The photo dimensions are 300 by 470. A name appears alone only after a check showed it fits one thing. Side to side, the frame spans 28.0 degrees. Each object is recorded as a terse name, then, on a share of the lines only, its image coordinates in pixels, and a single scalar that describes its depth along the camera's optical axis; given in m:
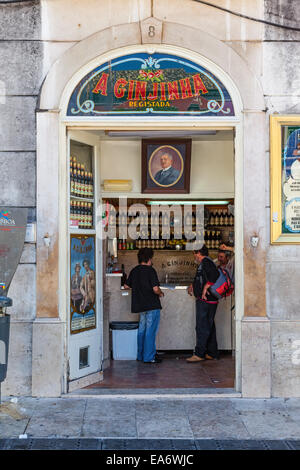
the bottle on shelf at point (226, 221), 11.21
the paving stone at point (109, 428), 5.91
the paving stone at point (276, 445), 5.63
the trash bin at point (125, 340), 9.42
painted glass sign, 7.35
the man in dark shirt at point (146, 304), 9.20
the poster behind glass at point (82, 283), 7.53
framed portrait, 9.71
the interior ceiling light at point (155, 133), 8.88
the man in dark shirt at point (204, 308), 9.32
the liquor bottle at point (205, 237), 11.11
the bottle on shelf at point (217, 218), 11.19
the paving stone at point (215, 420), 5.94
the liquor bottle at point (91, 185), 7.96
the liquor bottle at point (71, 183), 7.55
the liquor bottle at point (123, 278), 9.83
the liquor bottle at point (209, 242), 11.09
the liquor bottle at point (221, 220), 11.20
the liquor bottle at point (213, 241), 11.09
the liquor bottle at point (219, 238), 11.13
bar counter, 9.75
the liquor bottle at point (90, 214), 7.93
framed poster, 7.27
